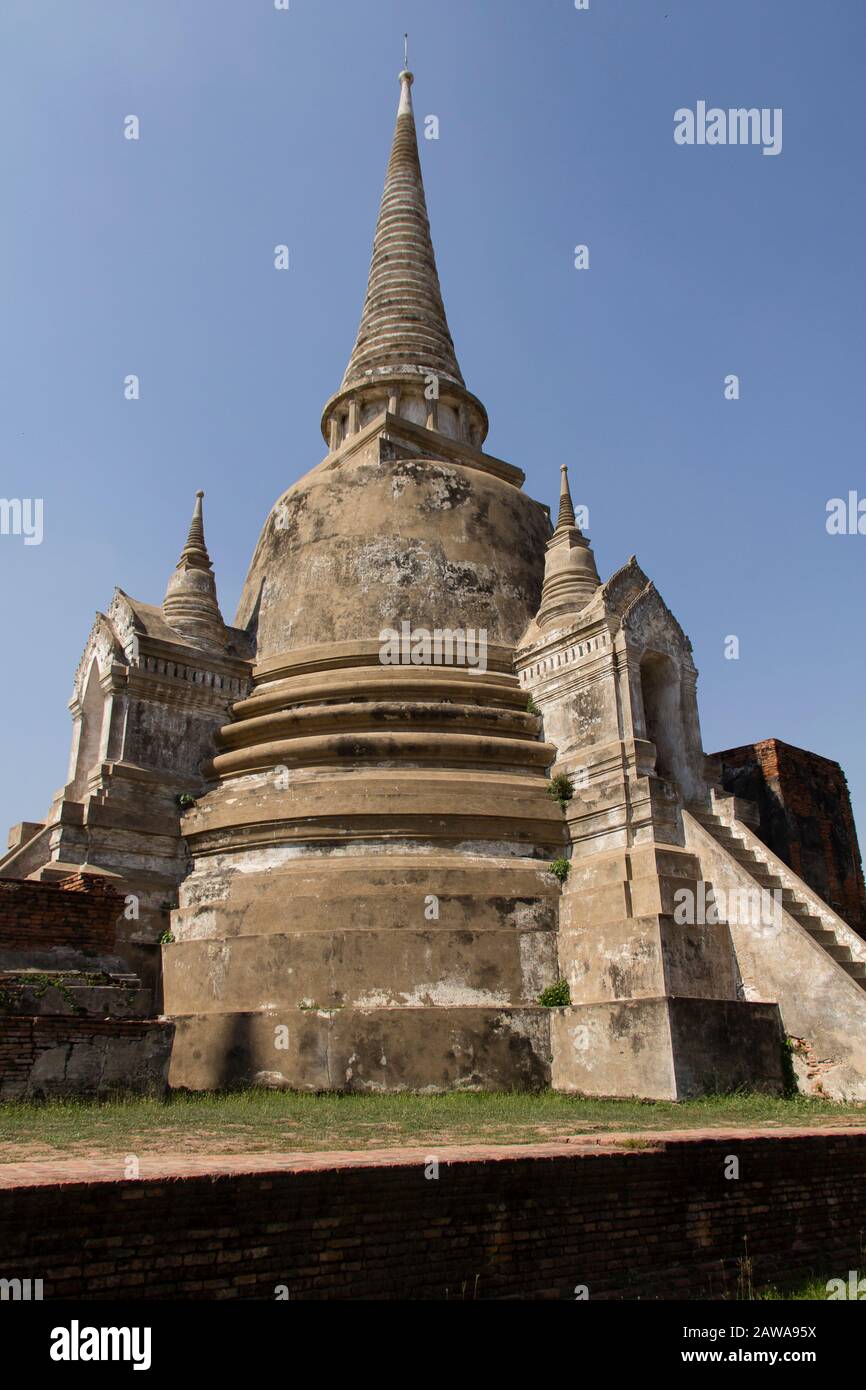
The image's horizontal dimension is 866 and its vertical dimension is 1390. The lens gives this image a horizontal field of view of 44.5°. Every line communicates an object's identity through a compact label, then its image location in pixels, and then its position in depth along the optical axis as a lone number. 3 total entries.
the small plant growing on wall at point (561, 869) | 13.94
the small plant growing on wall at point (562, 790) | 14.81
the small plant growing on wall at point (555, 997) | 12.81
